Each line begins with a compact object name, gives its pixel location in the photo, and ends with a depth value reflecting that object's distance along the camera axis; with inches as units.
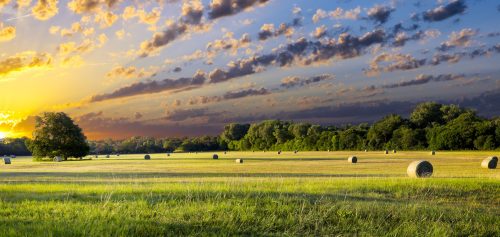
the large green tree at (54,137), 3618.9
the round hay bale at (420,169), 1382.9
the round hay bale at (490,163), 1924.2
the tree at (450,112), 5590.6
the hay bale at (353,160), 2513.5
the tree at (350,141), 5408.5
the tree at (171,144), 7557.1
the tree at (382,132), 5162.4
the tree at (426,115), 5541.8
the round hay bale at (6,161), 3225.9
